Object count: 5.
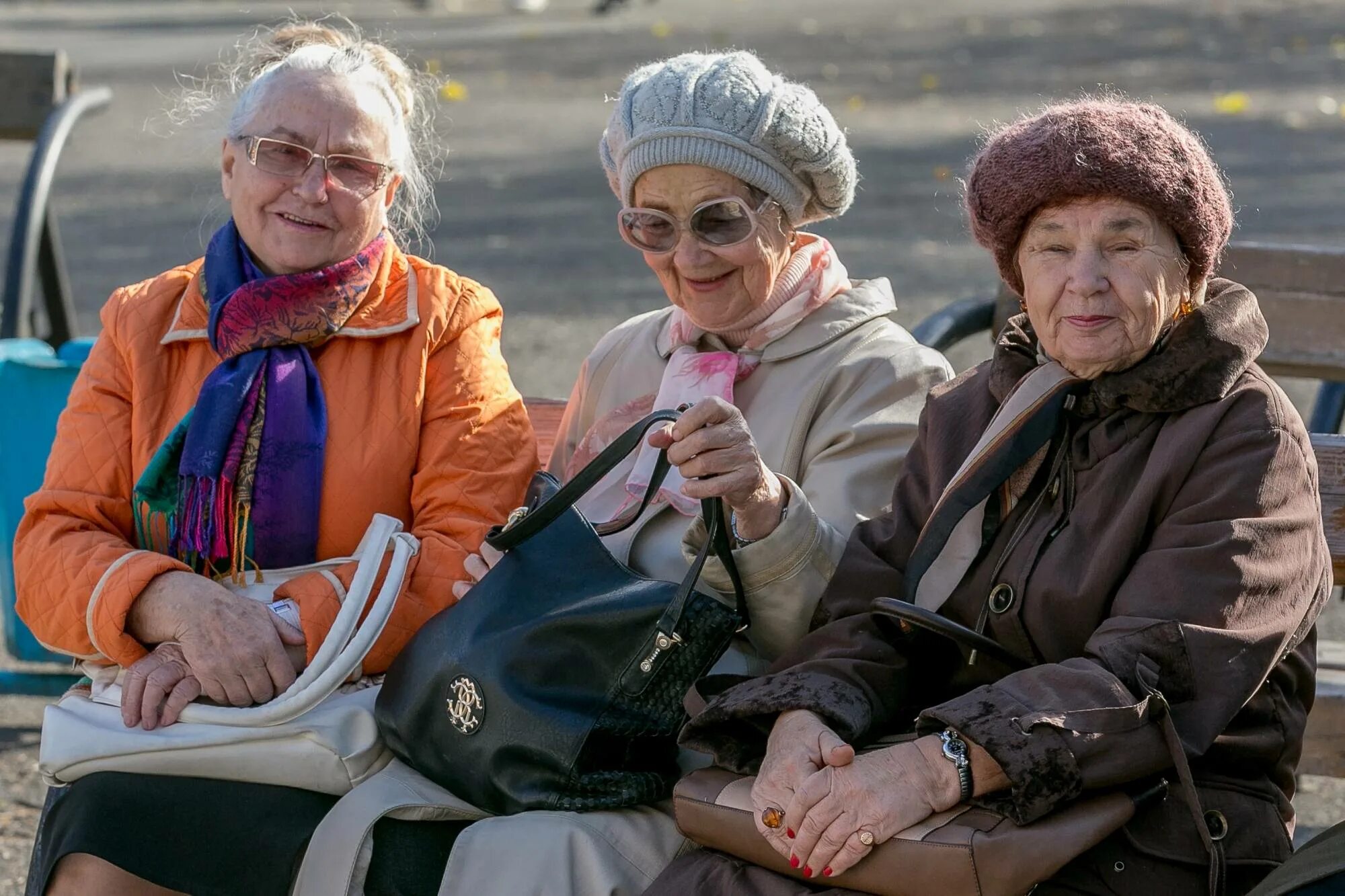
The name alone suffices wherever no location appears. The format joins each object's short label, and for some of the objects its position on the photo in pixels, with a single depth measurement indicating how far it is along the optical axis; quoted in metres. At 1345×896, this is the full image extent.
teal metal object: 7.62
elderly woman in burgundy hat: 4.31
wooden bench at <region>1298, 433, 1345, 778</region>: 5.66
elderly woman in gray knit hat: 5.50
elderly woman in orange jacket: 5.56
